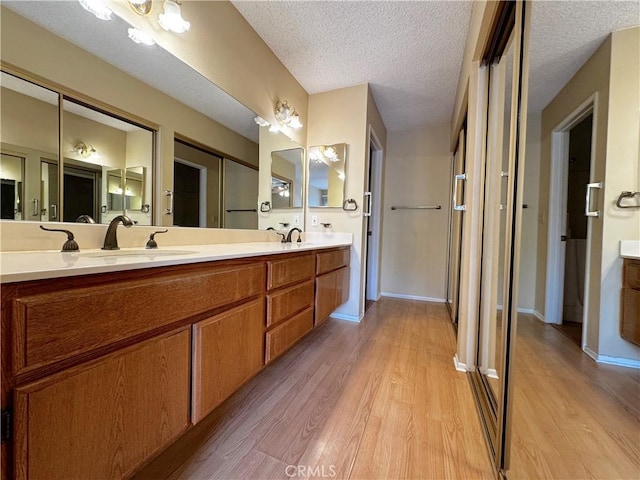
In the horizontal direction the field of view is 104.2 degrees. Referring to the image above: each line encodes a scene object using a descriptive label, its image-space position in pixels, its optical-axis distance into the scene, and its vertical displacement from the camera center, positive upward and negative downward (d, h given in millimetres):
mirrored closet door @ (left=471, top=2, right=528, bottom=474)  910 +91
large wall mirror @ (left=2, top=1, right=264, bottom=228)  989 +474
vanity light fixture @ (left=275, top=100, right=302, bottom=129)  2227 +1088
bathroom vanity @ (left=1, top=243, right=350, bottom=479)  505 -341
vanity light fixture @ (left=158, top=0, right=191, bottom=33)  1263 +1099
